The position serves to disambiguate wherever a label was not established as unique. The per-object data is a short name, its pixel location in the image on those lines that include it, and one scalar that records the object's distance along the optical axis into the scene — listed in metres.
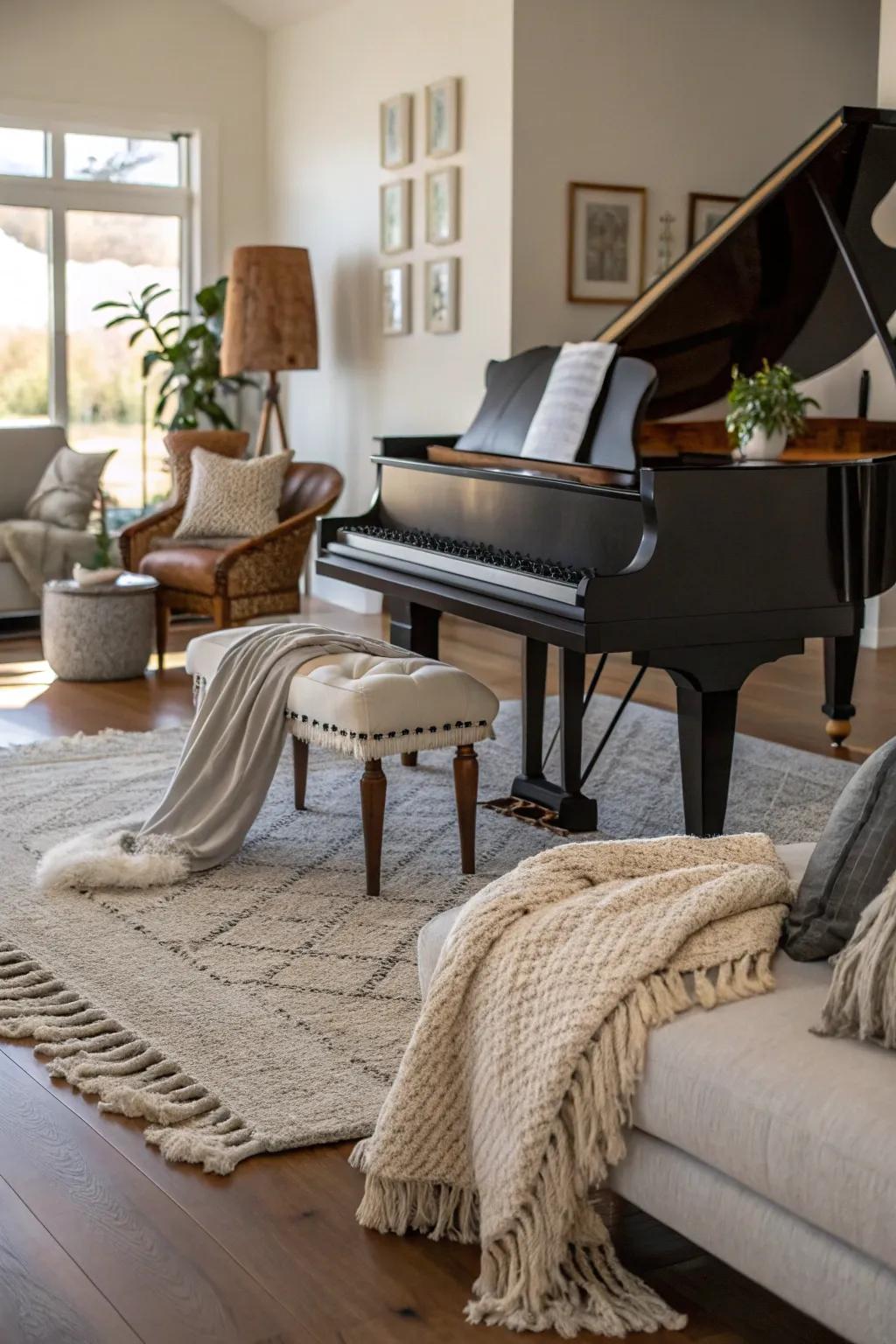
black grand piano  3.75
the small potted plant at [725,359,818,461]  5.19
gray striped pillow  1.99
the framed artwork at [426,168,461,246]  7.64
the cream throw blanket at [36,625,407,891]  3.78
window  8.85
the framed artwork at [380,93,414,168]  7.96
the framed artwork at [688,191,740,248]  7.77
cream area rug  2.68
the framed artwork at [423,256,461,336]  7.72
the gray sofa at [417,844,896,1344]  1.66
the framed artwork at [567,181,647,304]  7.46
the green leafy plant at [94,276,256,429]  8.84
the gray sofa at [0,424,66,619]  7.92
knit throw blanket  1.97
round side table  6.42
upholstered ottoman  3.72
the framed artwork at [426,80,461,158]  7.57
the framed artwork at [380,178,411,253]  8.05
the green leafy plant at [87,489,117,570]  6.50
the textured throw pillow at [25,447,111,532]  7.70
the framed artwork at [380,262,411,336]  8.15
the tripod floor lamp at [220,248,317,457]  8.22
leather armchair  6.83
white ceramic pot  5.27
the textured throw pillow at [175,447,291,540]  7.27
